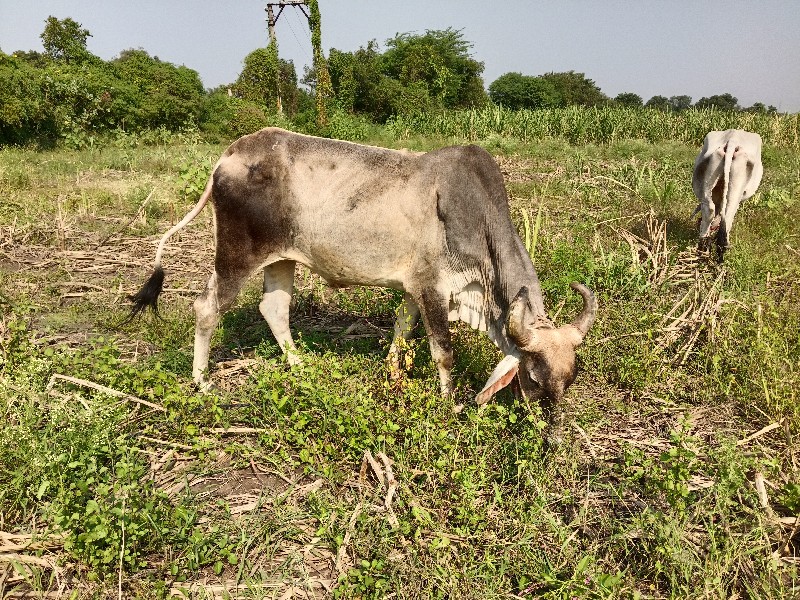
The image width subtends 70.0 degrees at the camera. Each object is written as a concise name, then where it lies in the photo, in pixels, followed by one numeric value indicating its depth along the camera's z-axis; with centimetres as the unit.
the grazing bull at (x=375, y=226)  463
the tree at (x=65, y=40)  2552
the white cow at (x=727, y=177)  704
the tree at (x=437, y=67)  3356
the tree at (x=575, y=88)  6334
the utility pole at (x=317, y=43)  2684
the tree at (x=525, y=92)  5844
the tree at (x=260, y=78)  2847
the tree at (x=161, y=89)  2452
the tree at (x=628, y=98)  6751
